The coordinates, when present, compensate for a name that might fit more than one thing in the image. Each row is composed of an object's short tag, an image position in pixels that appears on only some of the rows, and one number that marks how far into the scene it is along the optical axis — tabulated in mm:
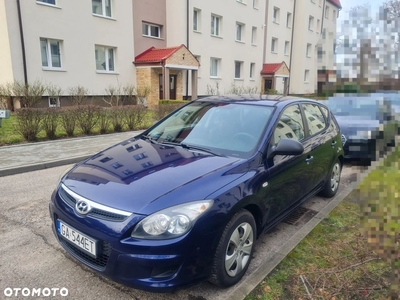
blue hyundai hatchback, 2193
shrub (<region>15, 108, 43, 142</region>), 7785
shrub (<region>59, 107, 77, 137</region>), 8633
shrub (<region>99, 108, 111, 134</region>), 9641
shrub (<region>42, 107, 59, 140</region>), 8164
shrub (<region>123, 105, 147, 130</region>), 10398
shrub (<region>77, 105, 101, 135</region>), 9086
